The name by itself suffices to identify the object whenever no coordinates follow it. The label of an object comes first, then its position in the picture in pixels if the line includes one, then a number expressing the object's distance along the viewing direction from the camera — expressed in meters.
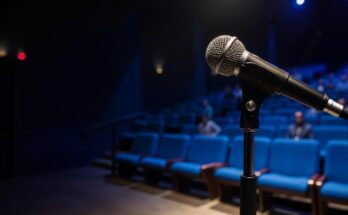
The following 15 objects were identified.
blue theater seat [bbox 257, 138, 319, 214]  2.44
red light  4.59
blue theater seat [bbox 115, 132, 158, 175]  4.06
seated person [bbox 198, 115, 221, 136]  4.29
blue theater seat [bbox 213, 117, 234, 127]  4.98
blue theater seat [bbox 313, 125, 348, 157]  3.34
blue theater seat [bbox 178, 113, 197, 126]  5.54
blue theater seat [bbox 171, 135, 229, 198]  3.14
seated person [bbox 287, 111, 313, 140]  3.43
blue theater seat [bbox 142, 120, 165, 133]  5.16
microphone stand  0.94
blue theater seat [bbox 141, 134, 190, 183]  3.63
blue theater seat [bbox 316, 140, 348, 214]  2.23
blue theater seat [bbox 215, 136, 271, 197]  2.89
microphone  0.94
